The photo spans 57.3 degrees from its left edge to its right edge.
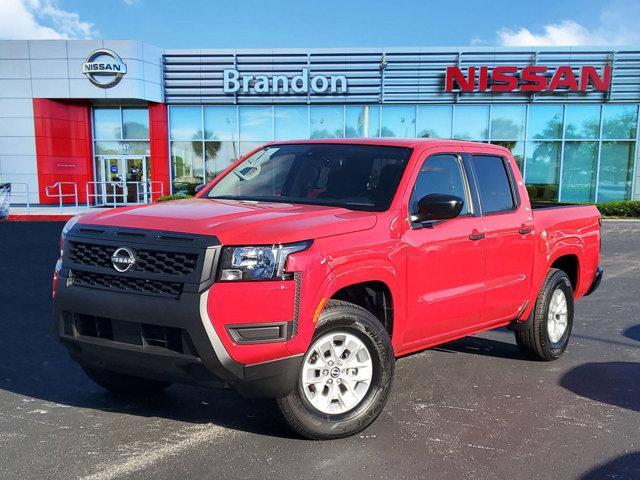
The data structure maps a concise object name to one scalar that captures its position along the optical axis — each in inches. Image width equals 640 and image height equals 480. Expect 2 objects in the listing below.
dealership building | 982.4
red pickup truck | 127.0
